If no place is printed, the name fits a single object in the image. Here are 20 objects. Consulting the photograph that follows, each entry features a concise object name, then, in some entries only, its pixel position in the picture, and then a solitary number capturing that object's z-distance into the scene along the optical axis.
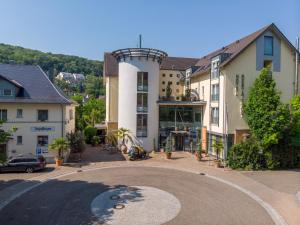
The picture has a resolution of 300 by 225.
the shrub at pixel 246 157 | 27.31
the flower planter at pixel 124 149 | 35.31
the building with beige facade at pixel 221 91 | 30.39
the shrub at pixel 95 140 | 42.34
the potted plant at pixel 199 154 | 31.14
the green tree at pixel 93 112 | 54.50
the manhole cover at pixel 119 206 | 16.92
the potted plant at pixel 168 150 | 32.16
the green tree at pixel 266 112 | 26.03
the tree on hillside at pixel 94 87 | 110.68
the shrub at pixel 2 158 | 16.03
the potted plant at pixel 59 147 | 28.05
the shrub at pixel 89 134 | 44.34
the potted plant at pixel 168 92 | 39.34
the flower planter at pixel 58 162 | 28.30
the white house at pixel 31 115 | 28.47
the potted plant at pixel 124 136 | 34.70
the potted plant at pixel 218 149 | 28.44
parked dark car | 25.41
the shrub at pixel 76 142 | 31.78
